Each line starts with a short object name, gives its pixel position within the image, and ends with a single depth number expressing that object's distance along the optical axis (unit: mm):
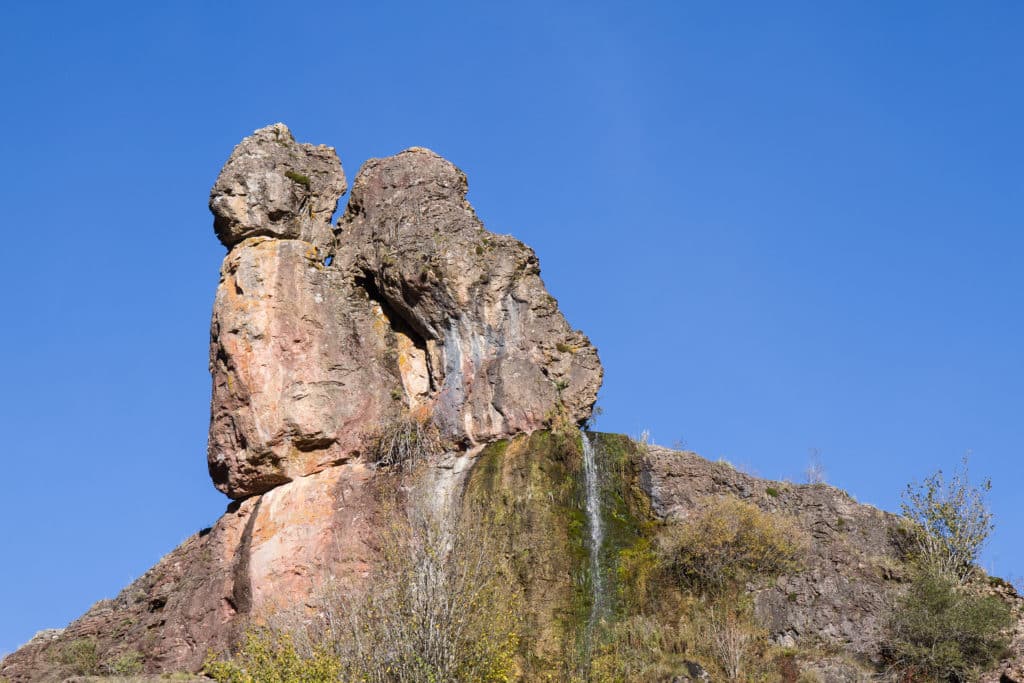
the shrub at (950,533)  35281
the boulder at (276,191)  42188
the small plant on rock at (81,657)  37438
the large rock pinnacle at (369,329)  38688
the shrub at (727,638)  31750
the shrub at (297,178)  43125
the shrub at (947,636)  32438
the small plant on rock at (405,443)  38250
